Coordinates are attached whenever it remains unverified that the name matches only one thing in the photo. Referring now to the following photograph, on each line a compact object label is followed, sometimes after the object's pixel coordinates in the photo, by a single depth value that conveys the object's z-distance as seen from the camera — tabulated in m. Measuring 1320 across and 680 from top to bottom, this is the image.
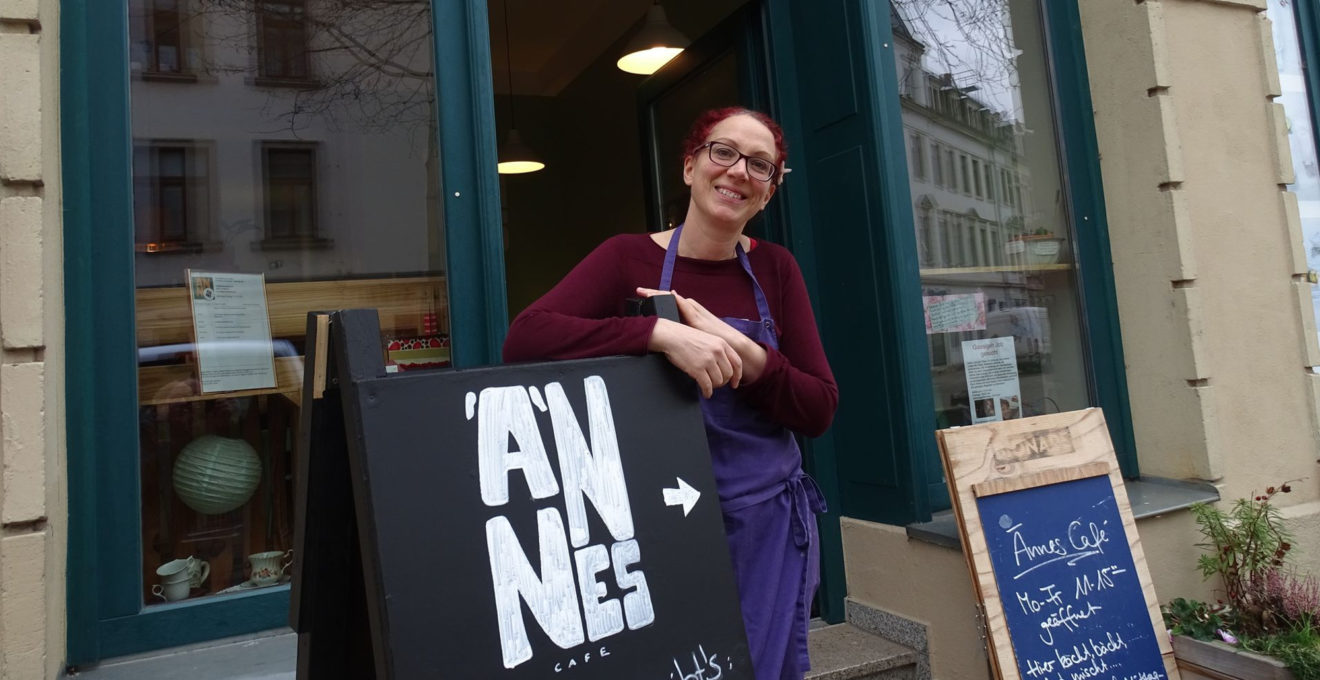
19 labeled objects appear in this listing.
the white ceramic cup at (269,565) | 2.59
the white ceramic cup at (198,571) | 2.51
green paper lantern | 2.54
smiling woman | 1.70
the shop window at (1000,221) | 3.52
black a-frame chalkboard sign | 1.21
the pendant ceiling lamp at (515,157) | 6.54
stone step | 2.95
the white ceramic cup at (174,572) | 2.46
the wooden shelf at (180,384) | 2.48
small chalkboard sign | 2.56
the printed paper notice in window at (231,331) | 2.59
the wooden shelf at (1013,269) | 3.61
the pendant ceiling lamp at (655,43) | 4.59
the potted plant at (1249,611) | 2.63
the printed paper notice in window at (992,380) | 3.51
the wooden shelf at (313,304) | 2.50
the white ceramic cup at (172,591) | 2.43
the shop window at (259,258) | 2.52
